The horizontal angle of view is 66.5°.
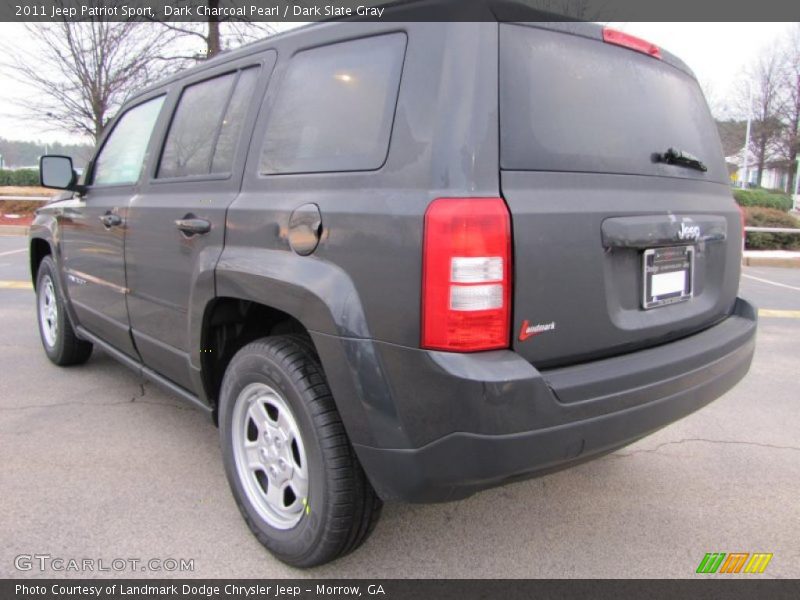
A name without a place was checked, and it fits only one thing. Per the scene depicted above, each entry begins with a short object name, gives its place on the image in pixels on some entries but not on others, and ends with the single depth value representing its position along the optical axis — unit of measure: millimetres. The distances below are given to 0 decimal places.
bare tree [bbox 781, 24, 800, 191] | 28266
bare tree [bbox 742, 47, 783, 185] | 29328
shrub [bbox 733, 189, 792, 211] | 17875
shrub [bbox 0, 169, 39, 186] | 24941
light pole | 29416
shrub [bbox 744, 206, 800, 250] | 14188
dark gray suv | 1724
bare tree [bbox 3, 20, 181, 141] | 14164
